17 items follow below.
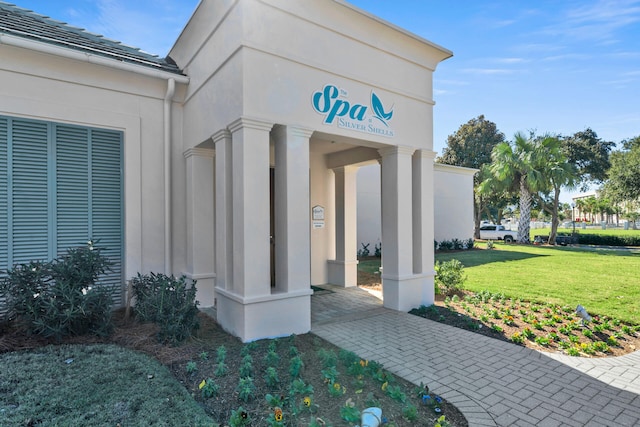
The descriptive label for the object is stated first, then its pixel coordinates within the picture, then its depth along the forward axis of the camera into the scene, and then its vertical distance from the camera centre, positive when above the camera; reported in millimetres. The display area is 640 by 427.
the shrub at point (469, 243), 19188 -1560
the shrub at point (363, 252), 14567 -1507
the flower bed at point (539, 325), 4758 -1800
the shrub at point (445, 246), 18047 -1585
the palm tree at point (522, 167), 19594 +2904
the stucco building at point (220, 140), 4738 +1324
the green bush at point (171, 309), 4438 -1224
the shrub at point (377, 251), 15016 -1518
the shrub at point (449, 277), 7598 -1381
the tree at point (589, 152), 27188 +5046
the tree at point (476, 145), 30734 +6537
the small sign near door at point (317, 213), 8195 +119
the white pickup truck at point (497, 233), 27328 -1469
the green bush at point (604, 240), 24672 -1899
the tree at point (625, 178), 20594 +2277
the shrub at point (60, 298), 4238 -984
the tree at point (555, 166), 19172 +2811
